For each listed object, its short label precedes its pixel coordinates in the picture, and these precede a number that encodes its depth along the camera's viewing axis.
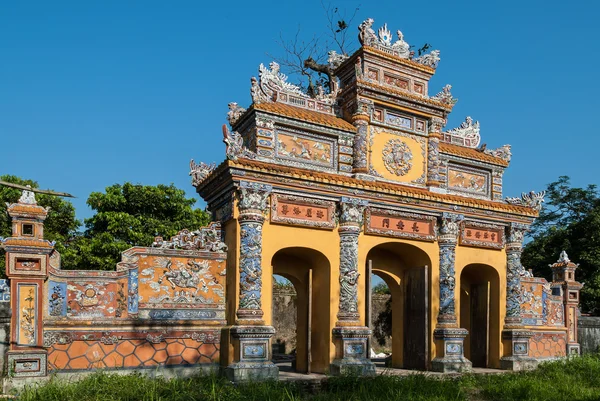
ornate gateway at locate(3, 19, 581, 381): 11.38
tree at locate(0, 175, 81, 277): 19.81
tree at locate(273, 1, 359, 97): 24.47
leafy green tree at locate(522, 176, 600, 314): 21.39
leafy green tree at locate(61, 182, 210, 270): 20.30
